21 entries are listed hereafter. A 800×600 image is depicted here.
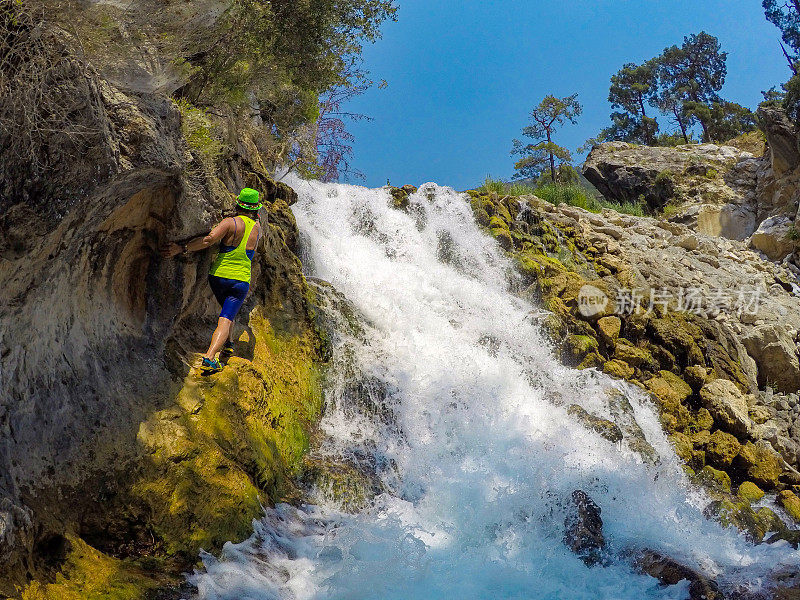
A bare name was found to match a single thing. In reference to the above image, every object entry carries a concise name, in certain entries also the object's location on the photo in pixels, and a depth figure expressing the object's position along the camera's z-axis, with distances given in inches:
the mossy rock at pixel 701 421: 437.4
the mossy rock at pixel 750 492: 393.4
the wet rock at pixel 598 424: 374.0
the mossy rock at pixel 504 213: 608.7
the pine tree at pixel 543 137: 1010.7
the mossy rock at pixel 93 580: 183.3
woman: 254.1
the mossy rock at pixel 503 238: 573.9
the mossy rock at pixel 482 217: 593.5
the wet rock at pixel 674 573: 245.8
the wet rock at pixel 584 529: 272.8
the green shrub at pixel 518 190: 752.3
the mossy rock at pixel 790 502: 390.0
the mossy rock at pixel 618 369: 461.4
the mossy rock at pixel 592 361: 462.9
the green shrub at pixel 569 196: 797.9
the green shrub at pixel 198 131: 255.8
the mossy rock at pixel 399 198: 589.9
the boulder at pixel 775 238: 736.3
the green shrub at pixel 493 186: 718.2
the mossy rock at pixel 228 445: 227.8
